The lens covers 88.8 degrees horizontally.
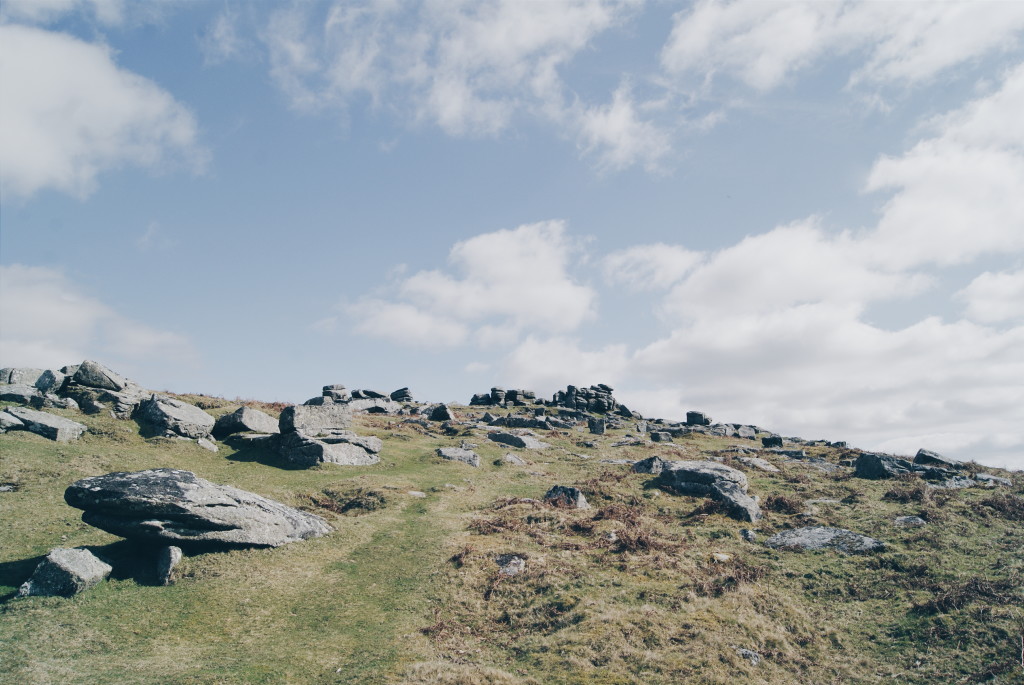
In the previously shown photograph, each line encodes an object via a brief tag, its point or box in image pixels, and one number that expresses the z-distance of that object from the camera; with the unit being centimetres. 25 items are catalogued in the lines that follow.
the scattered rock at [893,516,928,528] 2572
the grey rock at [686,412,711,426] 9481
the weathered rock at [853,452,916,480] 3903
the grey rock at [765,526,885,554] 2343
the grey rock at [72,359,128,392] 3925
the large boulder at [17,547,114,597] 1719
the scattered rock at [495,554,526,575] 2164
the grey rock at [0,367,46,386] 4216
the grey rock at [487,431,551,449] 5025
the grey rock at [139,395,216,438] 3644
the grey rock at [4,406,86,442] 3133
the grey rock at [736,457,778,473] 4397
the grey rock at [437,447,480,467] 4091
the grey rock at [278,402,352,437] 3828
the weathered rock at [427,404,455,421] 6606
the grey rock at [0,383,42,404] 3547
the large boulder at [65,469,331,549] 1944
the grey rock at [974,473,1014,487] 3547
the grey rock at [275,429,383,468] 3591
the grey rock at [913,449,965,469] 4297
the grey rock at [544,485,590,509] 3088
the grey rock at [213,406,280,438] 3944
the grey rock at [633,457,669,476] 4062
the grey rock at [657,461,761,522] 2997
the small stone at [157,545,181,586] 1888
